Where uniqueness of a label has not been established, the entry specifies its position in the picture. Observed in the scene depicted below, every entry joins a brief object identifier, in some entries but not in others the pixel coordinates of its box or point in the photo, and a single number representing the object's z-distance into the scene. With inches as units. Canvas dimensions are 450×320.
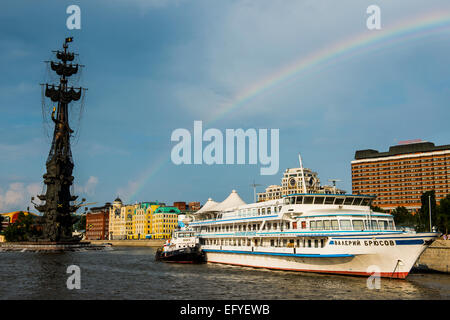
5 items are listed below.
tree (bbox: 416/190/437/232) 3604.3
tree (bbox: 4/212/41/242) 7150.6
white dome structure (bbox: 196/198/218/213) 2937.7
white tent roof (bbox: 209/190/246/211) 2775.6
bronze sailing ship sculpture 5492.1
